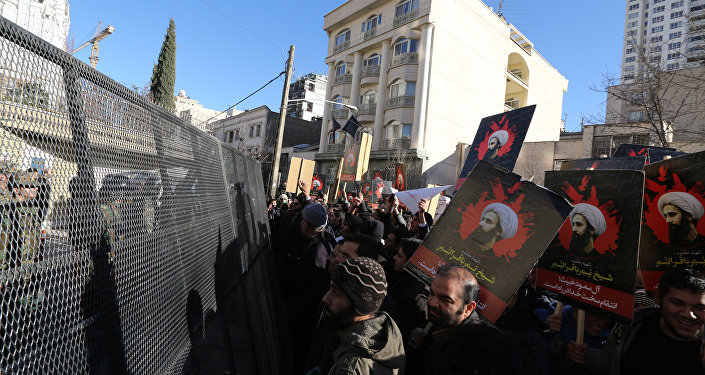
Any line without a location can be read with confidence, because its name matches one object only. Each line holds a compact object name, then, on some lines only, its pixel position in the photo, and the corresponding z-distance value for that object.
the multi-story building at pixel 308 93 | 58.69
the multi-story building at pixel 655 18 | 101.00
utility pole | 14.52
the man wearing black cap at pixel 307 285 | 3.71
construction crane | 33.81
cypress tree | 31.50
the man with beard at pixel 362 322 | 1.78
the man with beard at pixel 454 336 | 1.82
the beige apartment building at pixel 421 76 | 29.27
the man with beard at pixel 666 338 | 2.12
